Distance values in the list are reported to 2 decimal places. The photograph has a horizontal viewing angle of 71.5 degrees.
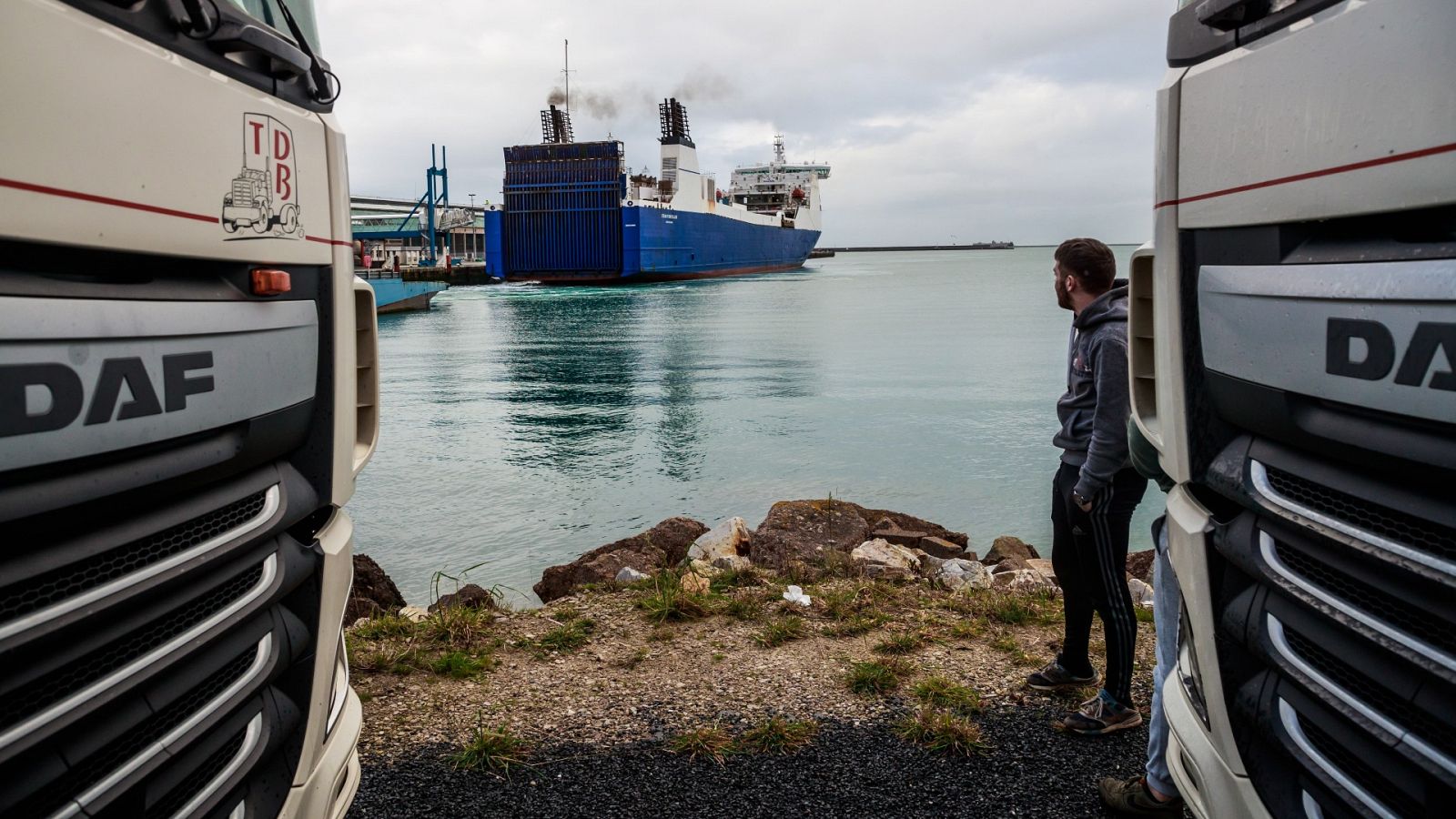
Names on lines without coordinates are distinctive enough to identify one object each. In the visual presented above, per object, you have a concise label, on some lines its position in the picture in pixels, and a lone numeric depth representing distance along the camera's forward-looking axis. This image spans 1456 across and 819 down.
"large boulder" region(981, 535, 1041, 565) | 9.33
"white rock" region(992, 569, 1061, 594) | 6.70
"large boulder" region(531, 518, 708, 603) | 7.86
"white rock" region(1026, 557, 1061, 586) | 7.96
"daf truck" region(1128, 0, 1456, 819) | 1.69
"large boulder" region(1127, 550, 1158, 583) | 8.28
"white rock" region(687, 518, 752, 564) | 8.32
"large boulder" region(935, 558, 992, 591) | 7.08
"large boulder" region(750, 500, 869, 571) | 7.90
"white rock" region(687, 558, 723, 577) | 6.74
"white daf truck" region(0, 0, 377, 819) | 1.64
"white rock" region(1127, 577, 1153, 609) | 6.99
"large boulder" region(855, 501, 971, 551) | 10.02
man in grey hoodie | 3.85
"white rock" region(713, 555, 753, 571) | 7.10
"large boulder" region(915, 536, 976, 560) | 9.29
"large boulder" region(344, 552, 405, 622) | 7.26
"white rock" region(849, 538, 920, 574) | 7.64
